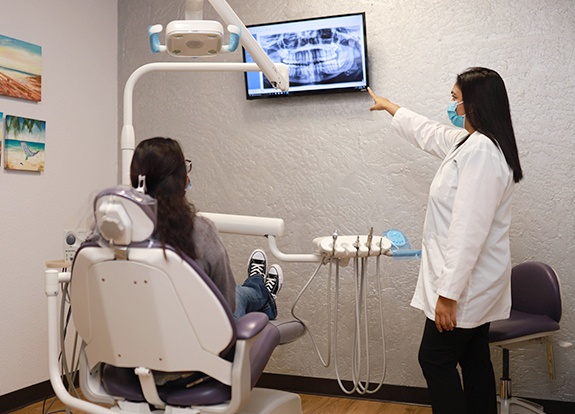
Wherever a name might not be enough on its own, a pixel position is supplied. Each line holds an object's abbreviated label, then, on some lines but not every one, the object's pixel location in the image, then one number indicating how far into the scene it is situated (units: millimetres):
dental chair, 1695
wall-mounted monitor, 3312
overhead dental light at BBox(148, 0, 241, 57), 2043
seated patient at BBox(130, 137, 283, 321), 1804
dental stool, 2590
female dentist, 2088
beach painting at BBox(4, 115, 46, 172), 3125
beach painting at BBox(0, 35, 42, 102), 3096
